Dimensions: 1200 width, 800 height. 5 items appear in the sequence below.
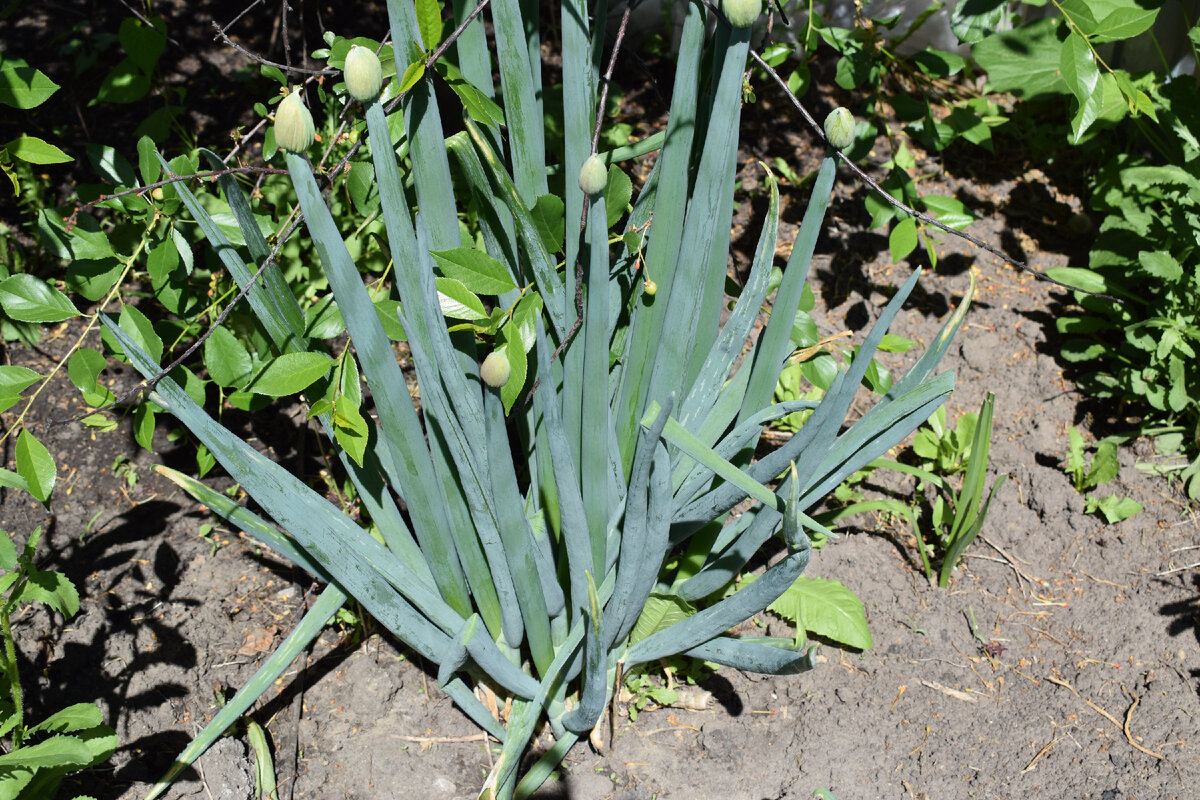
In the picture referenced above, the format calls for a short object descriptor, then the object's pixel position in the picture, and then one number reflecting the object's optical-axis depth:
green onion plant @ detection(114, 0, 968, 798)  1.15
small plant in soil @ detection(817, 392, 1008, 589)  1.76
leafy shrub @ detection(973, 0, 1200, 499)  2.04
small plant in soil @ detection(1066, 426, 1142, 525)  2.07
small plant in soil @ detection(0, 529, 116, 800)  1.18
